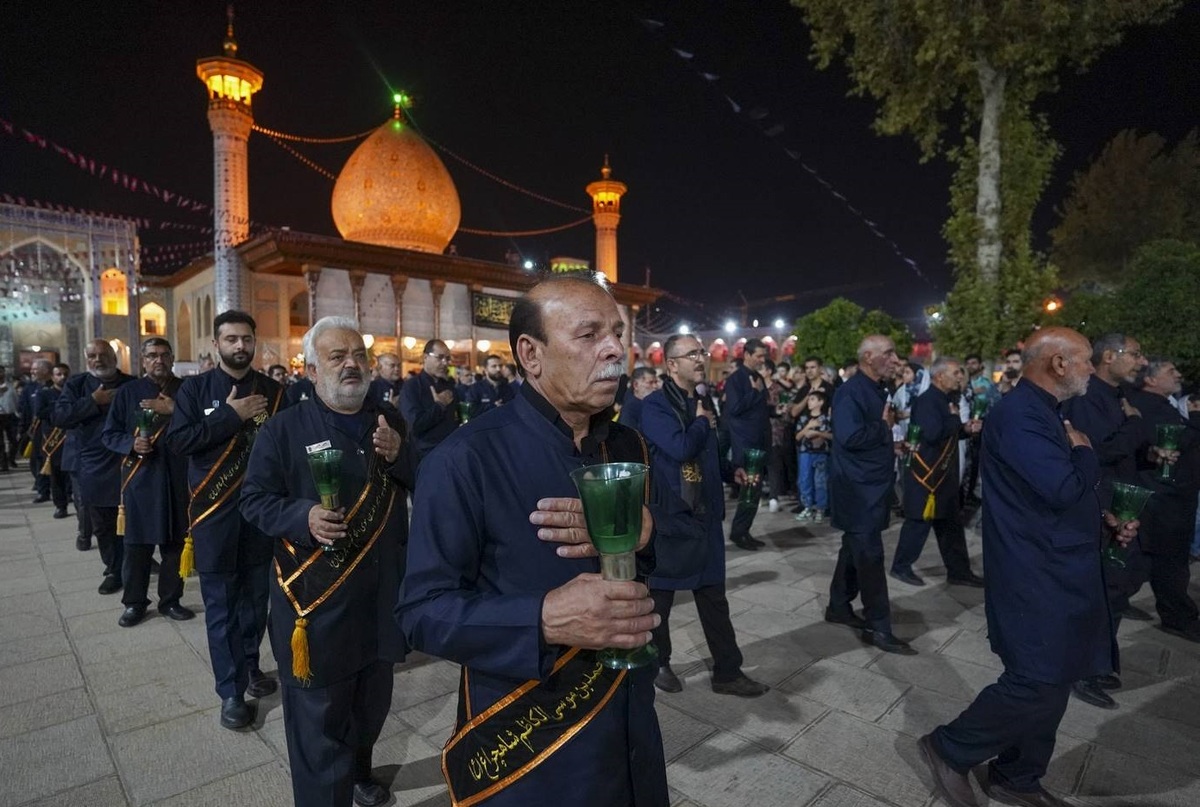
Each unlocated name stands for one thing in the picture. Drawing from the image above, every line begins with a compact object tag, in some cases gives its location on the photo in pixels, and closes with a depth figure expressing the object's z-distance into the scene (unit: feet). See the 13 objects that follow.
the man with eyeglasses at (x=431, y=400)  24.59
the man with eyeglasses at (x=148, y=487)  16.43
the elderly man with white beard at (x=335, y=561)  8.25
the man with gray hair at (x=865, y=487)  15.03
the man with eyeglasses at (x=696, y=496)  12.78
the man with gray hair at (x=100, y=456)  19.34
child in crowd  28.58
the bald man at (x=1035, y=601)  9.08
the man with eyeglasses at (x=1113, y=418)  15.51
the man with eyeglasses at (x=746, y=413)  25.13
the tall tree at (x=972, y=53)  39.68
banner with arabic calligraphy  87.76
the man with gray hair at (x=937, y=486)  19.92
